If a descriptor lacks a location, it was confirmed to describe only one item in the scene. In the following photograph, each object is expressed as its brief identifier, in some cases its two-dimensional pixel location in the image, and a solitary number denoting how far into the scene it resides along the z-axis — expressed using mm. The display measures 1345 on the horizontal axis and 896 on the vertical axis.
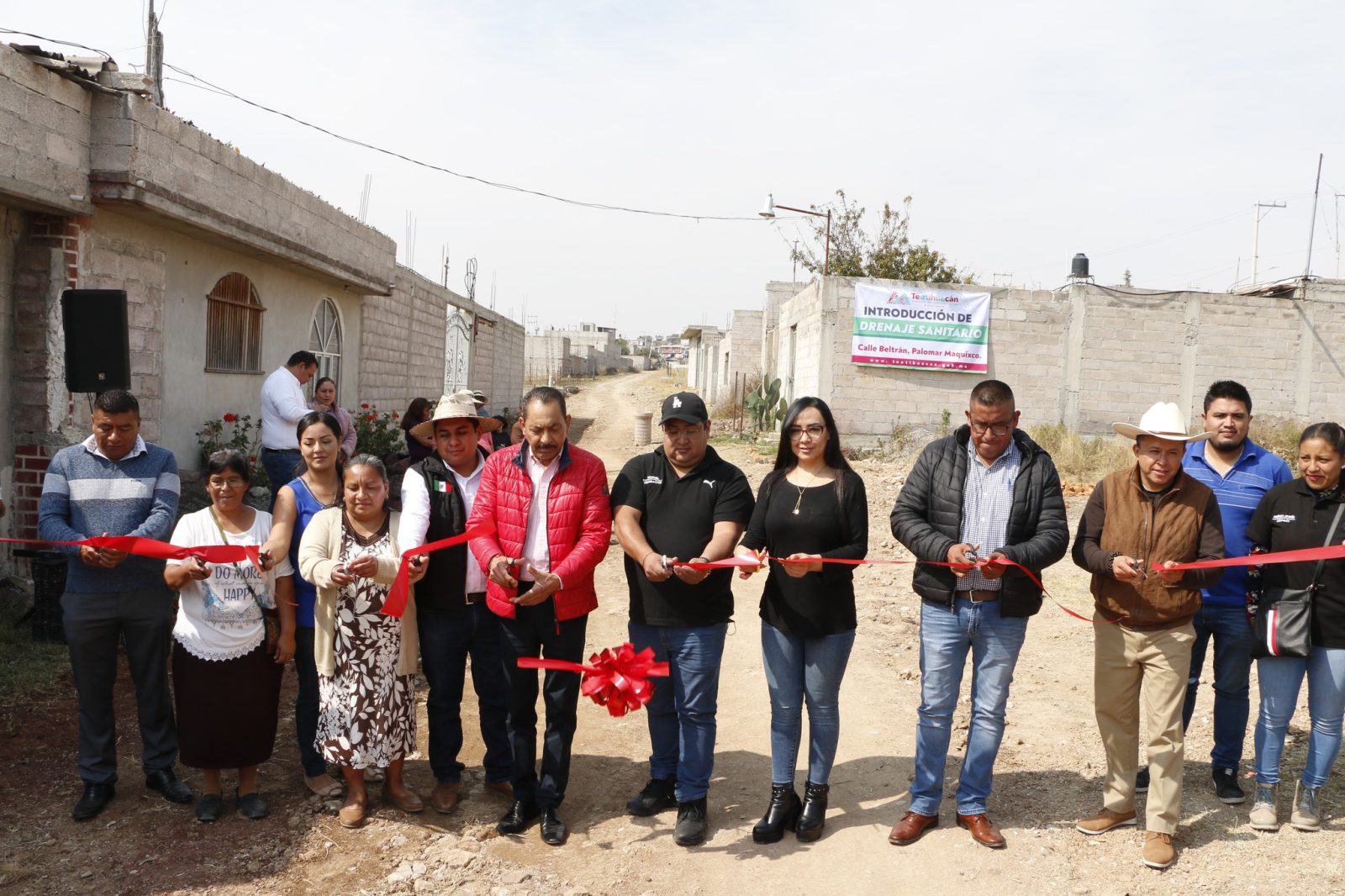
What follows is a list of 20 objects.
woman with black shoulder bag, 4098
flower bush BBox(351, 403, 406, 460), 12375
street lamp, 23312
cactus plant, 22016
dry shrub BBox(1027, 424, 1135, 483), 14625
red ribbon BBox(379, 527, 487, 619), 3998
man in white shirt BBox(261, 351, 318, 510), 8000
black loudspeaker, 5578
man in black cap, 4043
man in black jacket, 3961
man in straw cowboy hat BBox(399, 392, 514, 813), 4211
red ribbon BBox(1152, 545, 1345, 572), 4016
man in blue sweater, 4152
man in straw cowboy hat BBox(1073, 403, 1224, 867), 3979
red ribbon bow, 3852
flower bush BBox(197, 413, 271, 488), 8867
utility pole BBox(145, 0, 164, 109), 8500
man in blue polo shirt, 4359
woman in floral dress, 4059
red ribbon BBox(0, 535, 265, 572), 4043
